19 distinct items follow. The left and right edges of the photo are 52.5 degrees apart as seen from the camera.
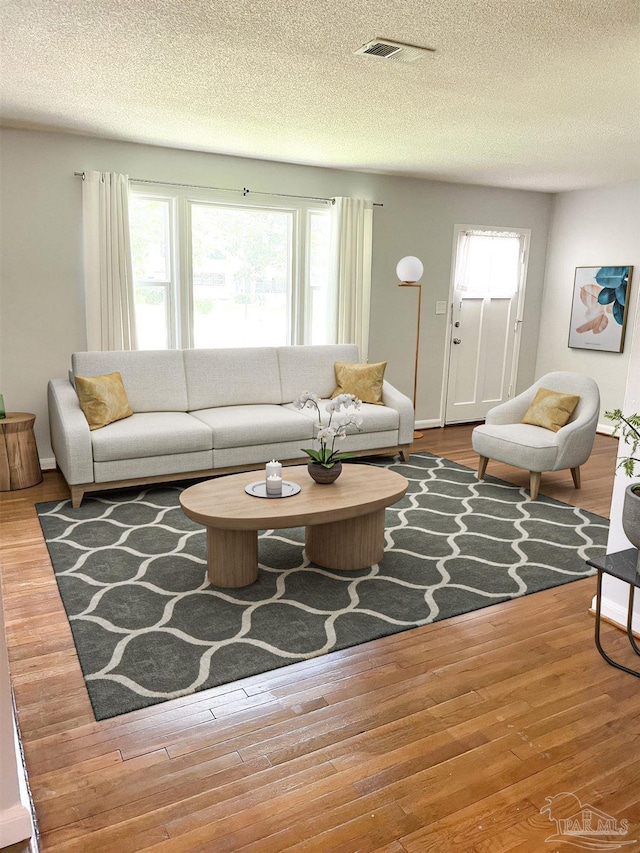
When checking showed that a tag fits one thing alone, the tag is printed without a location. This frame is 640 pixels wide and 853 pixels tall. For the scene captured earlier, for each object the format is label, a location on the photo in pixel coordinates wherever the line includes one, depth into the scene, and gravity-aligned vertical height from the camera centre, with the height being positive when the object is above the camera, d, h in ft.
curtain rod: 16.65 +2.66
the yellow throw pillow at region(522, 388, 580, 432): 16.03 -2.75
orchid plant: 11.10 -2.37
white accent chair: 15.10 -3.29
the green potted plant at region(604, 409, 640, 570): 7.75 -2.32
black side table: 7.89 -3.29
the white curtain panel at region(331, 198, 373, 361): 19.49 +0.80
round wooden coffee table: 10.05 -3.48
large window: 17.52 +0.47
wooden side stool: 14.74 -3.86
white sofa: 14.32 -3.15
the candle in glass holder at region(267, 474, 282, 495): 10.92 -3.23
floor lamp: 19.71 +0.72
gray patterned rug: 8.54 -4.74
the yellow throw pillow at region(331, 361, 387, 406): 18.35 -2.48
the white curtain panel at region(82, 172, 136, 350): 16.02 +0.60
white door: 22.61 -0.82
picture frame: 21.53 -0.31
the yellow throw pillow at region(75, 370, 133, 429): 14.82 -2.60
